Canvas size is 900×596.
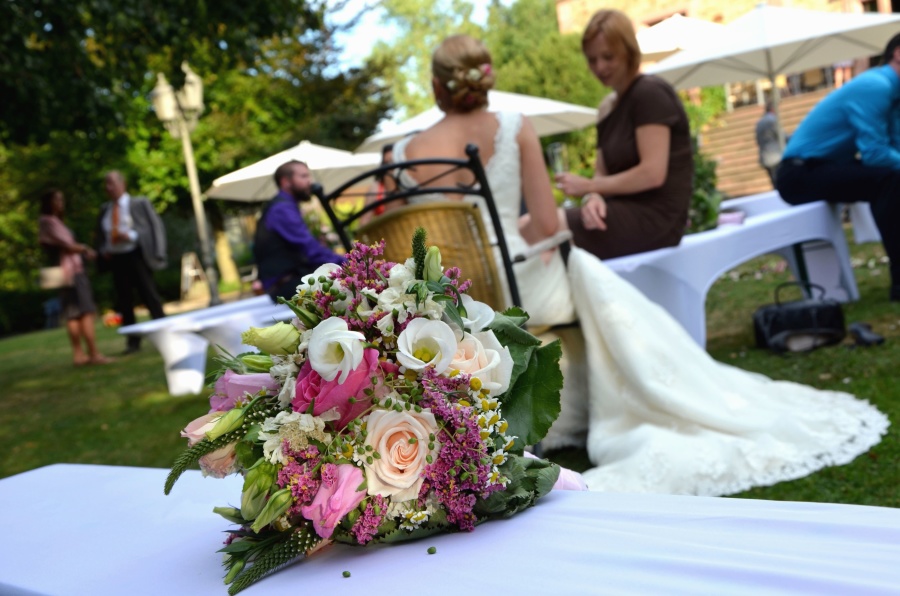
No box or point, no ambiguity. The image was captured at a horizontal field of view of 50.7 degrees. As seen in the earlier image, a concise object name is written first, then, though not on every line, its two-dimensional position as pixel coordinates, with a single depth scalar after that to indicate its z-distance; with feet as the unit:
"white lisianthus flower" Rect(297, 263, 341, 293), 4.99
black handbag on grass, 19.01
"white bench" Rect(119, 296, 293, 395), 21.71
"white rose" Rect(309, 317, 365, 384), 4.43
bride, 12.75
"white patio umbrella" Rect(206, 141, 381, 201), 34.33
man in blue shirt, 21.70
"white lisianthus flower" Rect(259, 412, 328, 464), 4.55
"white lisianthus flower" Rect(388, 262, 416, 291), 4.89
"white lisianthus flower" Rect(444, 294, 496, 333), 4.96
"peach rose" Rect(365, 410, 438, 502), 4.55
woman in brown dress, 16.28
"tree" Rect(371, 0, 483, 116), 182.91
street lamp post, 37.50
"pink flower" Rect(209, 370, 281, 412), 4.95
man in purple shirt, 23.45
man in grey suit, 38.09
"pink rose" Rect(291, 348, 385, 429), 4.58
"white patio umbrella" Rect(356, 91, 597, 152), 37.70
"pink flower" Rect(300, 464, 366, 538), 4.43
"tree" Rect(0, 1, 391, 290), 96.89
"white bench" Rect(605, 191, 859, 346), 16.57
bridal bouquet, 4.54
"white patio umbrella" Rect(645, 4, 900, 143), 33.27
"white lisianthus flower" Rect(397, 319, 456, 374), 4.60
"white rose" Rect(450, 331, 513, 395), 4.78
